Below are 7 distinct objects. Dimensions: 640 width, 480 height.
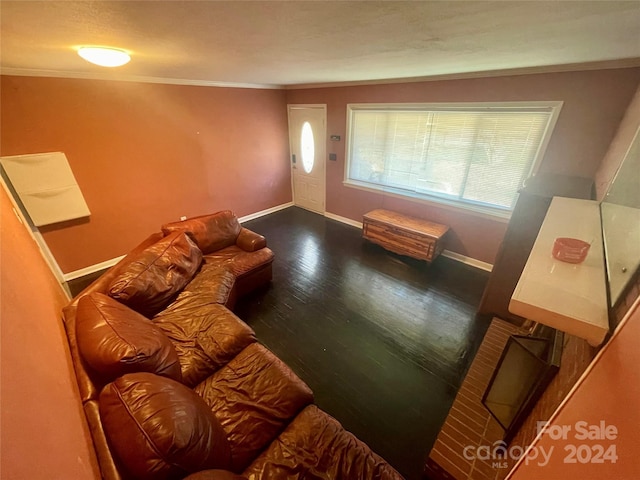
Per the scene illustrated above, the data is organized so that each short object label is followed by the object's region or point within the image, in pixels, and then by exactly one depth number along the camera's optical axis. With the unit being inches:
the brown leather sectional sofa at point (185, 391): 37.8
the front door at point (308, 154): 182.4
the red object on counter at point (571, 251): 44.5
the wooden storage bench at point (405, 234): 134.6
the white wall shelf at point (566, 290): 33.1
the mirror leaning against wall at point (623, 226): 32.3
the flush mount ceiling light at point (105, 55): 64.6
